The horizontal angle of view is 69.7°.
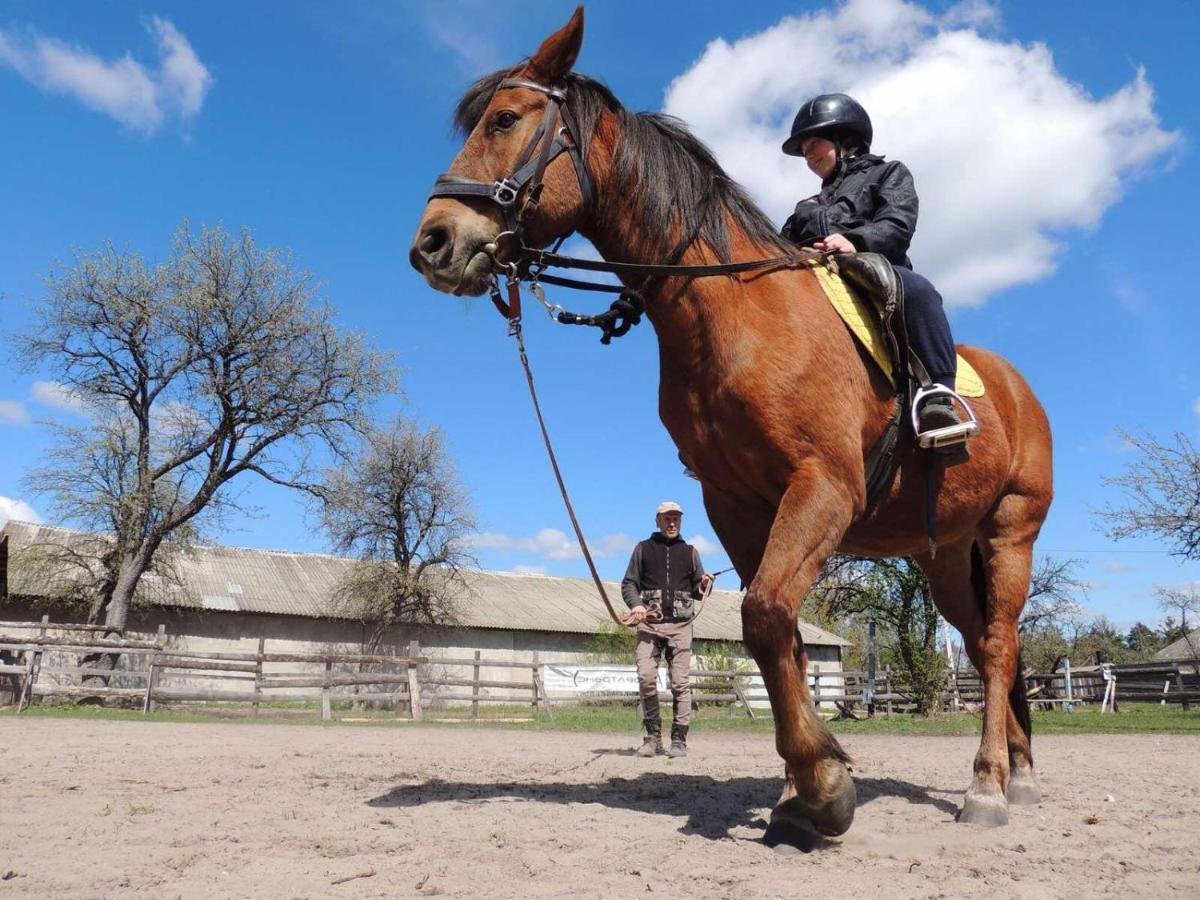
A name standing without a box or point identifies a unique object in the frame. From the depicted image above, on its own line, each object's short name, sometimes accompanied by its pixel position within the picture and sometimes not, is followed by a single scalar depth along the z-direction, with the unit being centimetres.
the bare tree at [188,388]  2809
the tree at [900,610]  2516
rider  455
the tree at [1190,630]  4728
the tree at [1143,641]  8606
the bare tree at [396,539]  4106
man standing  959
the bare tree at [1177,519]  2286
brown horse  368
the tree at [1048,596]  4169
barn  3653
